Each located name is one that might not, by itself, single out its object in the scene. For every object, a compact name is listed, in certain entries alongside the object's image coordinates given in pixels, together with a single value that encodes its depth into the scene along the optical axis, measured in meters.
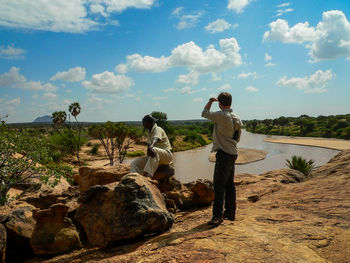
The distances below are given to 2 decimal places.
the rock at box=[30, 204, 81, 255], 3.66
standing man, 3.96
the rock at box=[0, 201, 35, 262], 3.77
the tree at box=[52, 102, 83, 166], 27.96
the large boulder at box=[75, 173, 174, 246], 3.58
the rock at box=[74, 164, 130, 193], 6.33
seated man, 5.34
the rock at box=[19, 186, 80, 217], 5.43
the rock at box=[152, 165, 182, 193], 6.05
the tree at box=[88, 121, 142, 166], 28.48
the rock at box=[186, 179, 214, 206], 5.80
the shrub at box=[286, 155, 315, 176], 19.89
